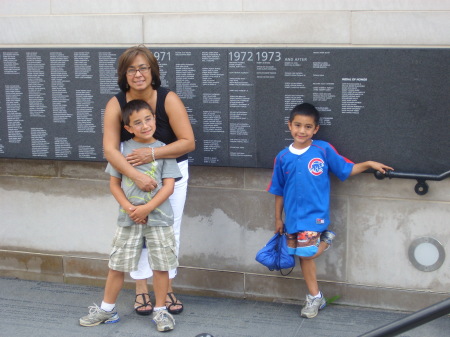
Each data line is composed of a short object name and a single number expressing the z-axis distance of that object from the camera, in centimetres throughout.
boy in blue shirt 488
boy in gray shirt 474
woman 478
